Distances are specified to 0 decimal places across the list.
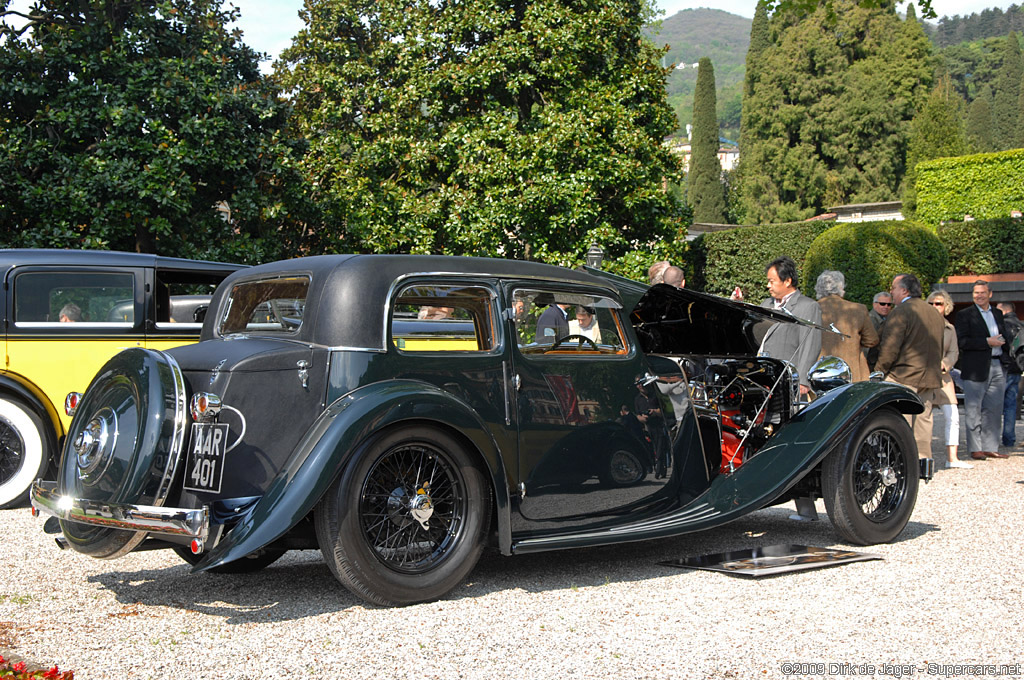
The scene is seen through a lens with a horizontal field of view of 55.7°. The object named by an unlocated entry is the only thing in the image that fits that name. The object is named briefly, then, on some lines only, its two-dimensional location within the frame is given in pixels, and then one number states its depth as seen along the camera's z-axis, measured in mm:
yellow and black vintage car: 8078
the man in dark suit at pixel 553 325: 5461
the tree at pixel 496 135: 21875
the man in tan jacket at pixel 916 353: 9562
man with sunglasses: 10733
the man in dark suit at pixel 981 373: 11109
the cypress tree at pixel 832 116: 48875
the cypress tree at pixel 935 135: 44594
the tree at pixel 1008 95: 74125
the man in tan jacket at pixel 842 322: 9484
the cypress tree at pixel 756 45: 55281
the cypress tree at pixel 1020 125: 65312
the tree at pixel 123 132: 16172
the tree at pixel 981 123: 66375
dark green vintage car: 4469
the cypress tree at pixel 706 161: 57000
